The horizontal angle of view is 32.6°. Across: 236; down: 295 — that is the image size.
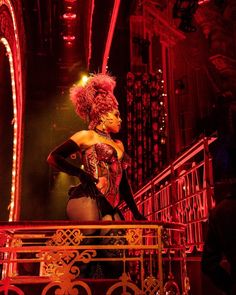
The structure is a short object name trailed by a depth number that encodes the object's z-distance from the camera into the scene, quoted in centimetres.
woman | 215
